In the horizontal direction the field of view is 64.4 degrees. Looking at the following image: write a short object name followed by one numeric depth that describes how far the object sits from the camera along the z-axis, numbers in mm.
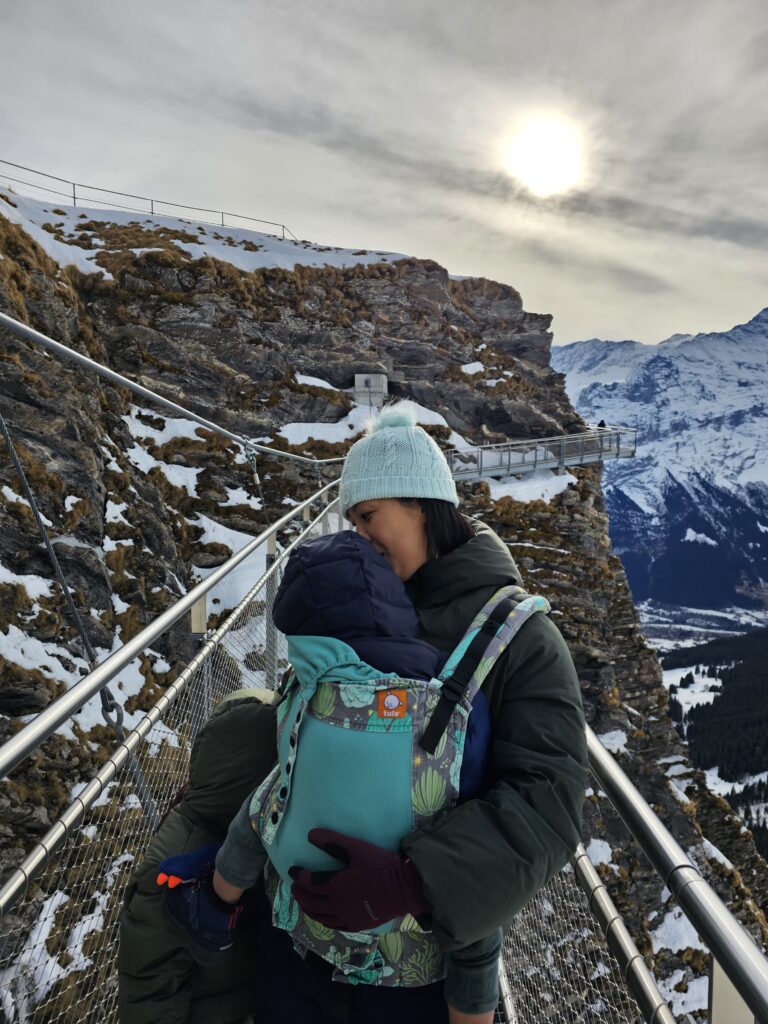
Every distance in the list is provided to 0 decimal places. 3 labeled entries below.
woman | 1058
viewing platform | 23016
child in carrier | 1102
